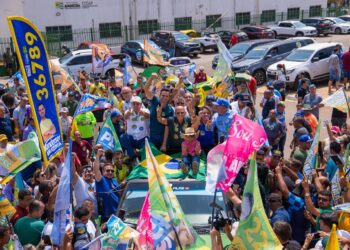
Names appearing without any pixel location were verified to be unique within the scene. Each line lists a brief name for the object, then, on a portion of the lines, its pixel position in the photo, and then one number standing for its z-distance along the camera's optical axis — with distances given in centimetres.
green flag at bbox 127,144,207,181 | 760
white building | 3125
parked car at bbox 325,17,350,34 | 3822
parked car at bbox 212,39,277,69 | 2298
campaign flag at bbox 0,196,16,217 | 588
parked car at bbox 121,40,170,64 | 2737
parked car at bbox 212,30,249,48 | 3189
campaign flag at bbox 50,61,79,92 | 1315
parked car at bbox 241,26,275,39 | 3441
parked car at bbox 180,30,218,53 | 3198
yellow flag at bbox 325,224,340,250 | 407
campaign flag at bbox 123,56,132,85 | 1450
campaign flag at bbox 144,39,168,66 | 1503
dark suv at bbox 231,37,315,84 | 2105
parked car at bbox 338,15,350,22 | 4088
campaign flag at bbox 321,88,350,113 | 910
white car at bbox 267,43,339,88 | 1981
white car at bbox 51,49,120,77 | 2334
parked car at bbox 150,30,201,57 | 3012
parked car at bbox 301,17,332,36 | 3822
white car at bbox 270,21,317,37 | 3575
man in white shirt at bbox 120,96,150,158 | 934
